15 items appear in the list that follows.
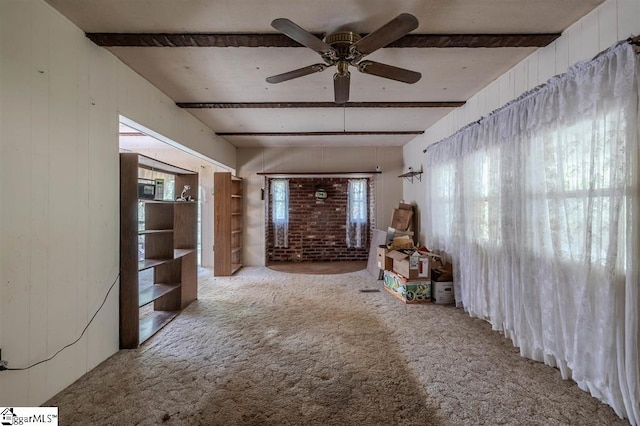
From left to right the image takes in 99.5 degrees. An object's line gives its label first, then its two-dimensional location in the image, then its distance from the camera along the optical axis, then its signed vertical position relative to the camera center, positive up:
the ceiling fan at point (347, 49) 1.46 +1.00
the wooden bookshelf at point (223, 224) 4.80 -0.23
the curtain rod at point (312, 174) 5.42 +0.75
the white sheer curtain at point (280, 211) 6.07 +0.00
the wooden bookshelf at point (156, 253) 2.35 -0.46
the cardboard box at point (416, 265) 3.40 -0.71
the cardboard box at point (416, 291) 3.38 -1.01
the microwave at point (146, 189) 2.62 +0.23
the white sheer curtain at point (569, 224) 1.47 -0.11
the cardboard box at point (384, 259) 3.95 -0.74
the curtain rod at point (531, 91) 1.44 +0.91
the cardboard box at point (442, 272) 3.42 -0.80
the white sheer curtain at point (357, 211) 6.11 -0.02
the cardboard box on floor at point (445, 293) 3.36 -1.03
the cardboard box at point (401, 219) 4.69 -0.16
